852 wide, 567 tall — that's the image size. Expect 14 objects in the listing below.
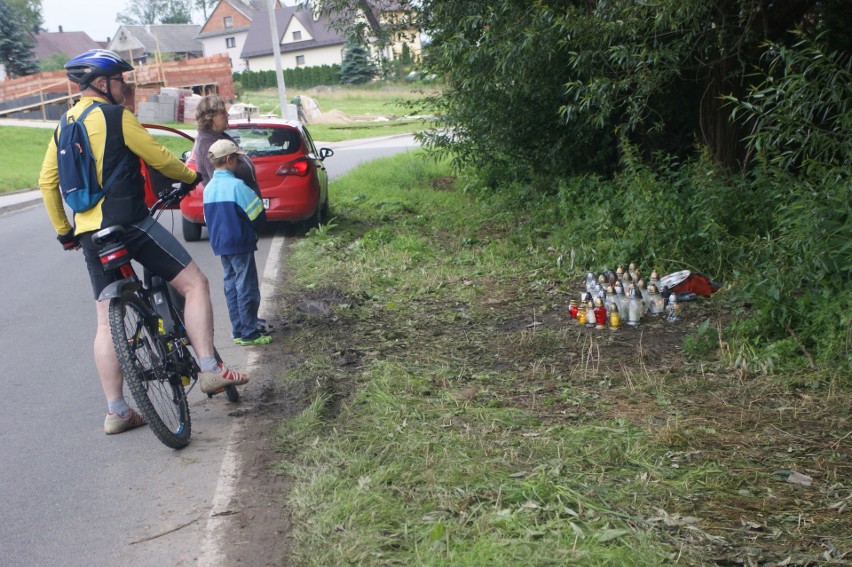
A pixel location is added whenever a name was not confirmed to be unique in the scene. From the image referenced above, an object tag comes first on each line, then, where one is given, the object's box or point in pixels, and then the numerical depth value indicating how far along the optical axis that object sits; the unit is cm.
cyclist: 501
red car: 1210
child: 702
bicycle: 489
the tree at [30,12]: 9238
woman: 788
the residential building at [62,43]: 10569
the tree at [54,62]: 8125
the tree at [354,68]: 7181
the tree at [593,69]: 838
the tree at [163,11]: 13925
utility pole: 2836
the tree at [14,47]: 6122
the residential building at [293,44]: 8375
